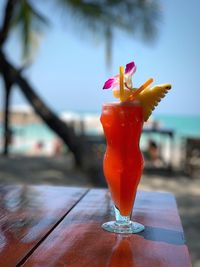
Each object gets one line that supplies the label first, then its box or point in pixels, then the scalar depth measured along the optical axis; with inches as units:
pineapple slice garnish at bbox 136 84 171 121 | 47.8
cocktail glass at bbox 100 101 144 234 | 46.2
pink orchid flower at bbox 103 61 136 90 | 47.1
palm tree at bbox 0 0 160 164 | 270.4
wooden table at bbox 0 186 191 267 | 39.4
